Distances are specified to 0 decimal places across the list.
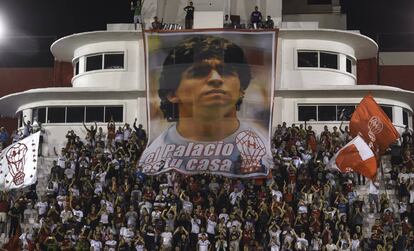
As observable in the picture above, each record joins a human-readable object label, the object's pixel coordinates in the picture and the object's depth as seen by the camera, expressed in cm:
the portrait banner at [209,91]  3969
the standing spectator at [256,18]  4369
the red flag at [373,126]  3706
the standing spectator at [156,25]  4312
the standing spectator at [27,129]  4041
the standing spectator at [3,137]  4112
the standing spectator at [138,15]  4558
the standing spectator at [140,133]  4028
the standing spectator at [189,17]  4412
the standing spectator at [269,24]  4326
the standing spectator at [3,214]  3481
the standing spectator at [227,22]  4394
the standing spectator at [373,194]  3512
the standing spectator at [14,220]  3440
